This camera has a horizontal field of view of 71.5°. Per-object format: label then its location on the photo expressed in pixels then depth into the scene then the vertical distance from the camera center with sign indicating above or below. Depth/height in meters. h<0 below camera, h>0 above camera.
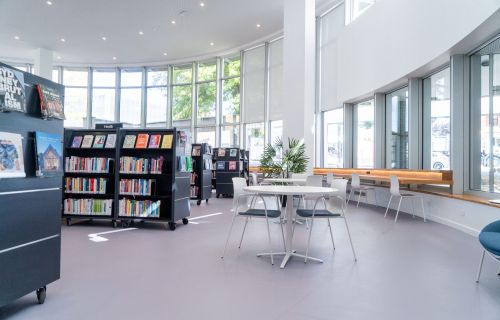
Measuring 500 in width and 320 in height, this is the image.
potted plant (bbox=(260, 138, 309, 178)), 7.20 +0.06
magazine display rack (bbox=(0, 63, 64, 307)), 2.21 -0.32
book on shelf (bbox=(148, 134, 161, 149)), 5.61 +0.38
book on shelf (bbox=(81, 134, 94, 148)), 5.81 +0.38
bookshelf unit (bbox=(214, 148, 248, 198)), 10.58 -0.08
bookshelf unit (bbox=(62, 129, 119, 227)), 5.71 -0.38
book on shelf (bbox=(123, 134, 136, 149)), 5.68 +0.38
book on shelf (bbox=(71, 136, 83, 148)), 5.92 +0.37
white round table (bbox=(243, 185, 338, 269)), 3.52 -0.27
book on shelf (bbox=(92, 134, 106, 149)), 5.75 +0.38
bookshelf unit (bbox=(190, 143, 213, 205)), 8.98 -0.26
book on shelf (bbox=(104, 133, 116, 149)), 5.72 +0.38
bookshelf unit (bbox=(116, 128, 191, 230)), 5.59 -0.34
